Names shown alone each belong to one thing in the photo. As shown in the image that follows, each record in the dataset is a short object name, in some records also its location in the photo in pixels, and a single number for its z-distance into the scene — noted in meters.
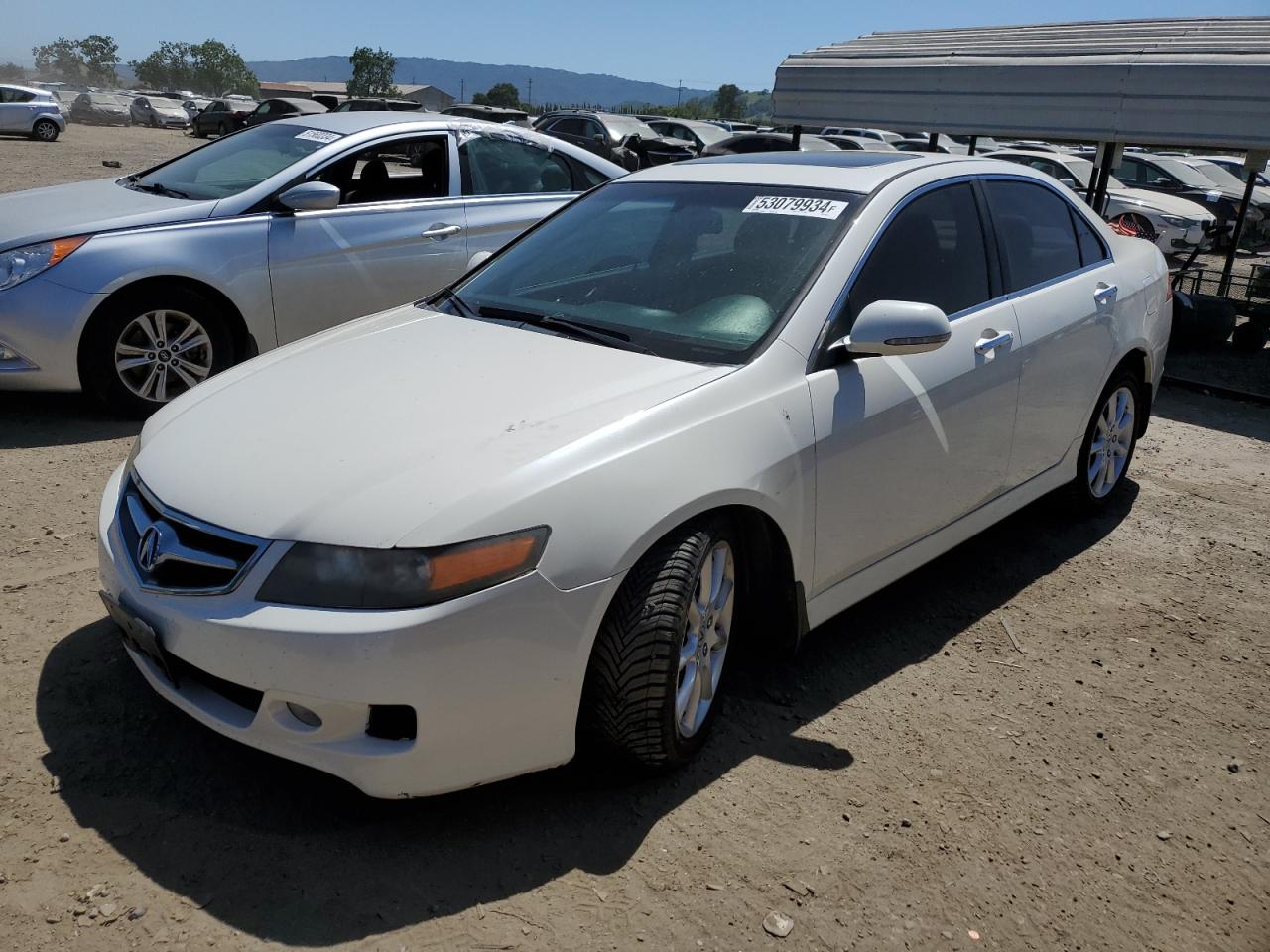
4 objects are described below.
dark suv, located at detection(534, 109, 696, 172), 20.41
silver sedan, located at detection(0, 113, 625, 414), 5.17
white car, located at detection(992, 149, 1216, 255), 14.43
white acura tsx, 2.32
